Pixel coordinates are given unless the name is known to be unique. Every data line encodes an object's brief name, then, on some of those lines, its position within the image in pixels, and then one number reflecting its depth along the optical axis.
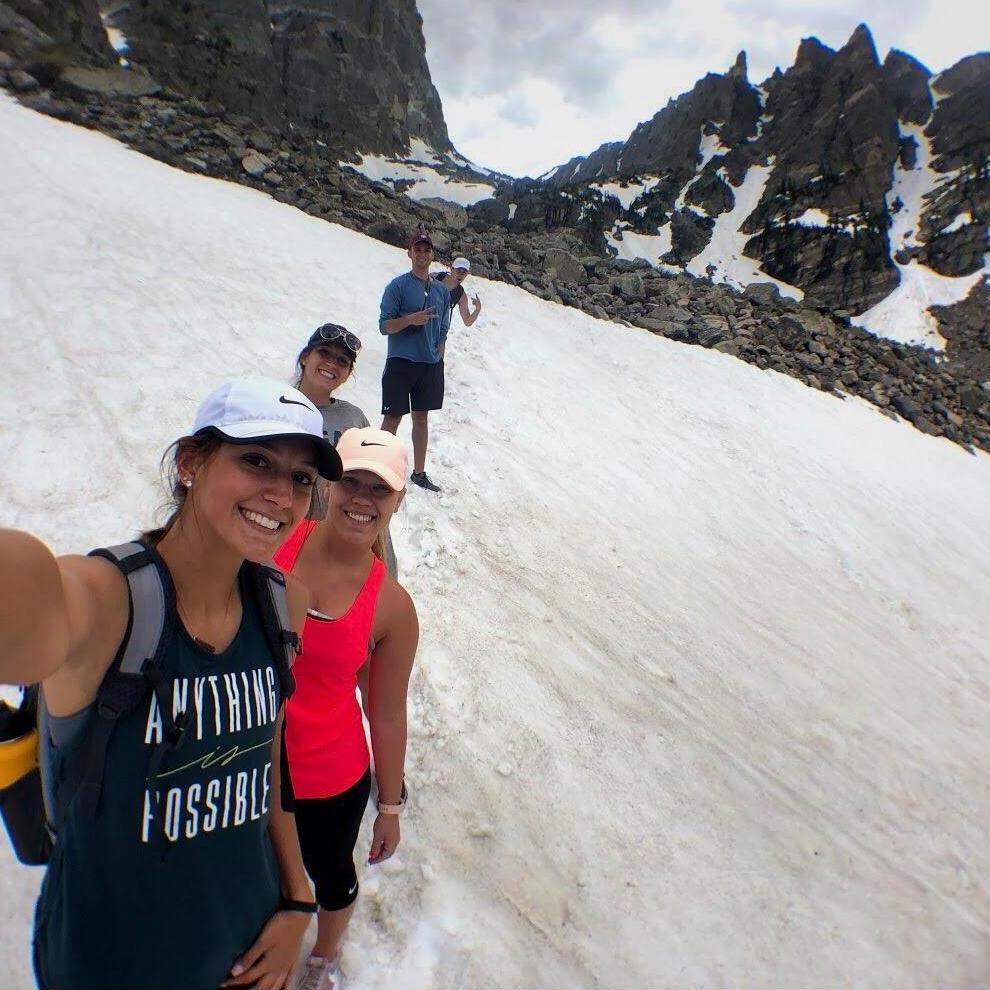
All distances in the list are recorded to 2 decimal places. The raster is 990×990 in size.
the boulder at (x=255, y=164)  18.19
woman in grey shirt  3.49
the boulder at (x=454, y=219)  22.92
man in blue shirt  5.34
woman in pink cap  1.98
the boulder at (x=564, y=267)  20.03
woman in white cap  1.10
